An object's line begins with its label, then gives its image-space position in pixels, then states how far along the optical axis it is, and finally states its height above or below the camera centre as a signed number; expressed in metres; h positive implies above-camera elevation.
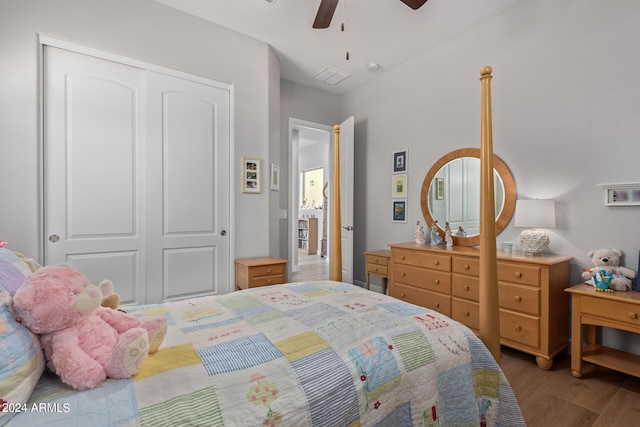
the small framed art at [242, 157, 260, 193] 3.27 +0.40
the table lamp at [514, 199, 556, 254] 2.38 -0.07
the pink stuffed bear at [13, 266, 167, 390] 0.77 -0.33
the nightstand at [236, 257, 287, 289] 2.94 -0.61
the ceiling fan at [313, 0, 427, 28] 2.05 +1.42
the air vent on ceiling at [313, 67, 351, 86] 3.99 +1.87
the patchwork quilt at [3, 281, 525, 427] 0.74 -0.48
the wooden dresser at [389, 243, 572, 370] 2.19 -0.68
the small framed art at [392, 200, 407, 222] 3.79 +0.01
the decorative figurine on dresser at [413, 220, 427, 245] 3.29 -0.26
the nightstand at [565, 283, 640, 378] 1.86 -0.70
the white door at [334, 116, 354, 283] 4.19 +0.22
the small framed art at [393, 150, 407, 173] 3.79 +0.64
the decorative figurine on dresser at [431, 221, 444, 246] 3.19 -0.28
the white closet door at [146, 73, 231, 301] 2.80 +0.23
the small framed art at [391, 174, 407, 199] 3.78 +0.33
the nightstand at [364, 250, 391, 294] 3.59 -0.64
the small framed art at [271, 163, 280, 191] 3.52 +0.42
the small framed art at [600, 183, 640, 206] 2.12 +0.13
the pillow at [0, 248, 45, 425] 0.66 -0.34
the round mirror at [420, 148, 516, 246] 2.80 +0.18
